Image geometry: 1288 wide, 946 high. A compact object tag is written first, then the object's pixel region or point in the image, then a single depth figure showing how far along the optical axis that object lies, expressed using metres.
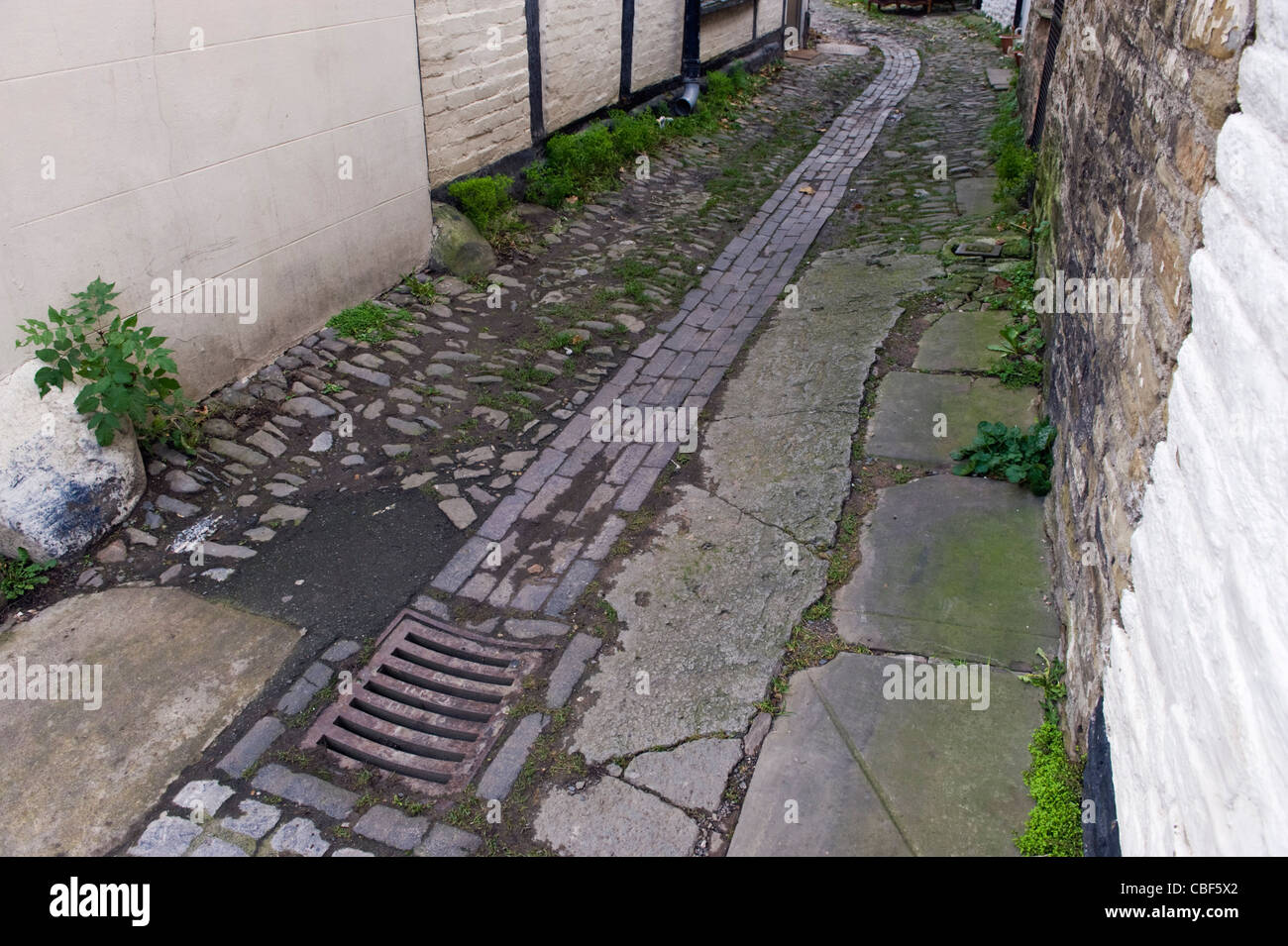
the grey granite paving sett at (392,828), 2.89
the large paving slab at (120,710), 2.94
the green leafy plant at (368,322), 5.86
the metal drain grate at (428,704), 3.19
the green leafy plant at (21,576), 3.84
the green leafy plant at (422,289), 6.41
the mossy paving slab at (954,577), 3.50
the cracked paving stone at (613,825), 2.84
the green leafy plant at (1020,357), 5.16
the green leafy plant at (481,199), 7.12
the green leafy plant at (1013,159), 7.93
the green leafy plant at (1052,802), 2.70
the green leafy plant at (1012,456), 4.27
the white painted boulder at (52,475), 3.93
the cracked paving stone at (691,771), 2.99
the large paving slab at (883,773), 2.79
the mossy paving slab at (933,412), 4.70
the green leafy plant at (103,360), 4.02
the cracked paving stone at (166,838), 2.85
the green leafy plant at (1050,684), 3.16
